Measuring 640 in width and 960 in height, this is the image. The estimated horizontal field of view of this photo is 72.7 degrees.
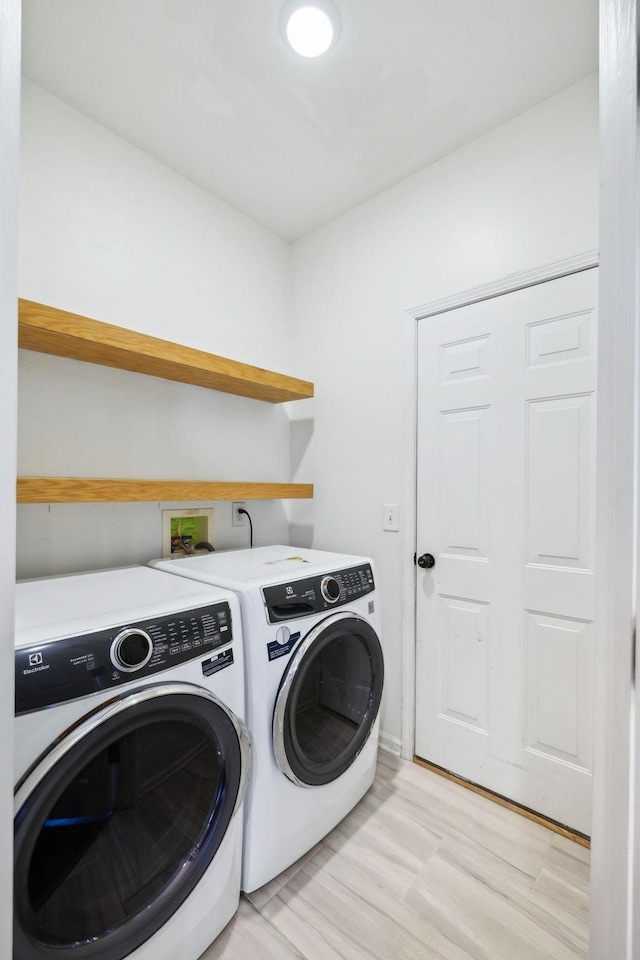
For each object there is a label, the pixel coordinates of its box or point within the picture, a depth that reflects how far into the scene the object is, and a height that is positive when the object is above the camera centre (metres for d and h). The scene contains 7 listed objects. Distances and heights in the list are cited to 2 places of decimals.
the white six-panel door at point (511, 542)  1.54 -0.25
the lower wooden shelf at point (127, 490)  1.36 -0.06
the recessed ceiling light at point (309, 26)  1.29 +1.38
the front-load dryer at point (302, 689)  1.27 -0.71
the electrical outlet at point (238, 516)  2.21 -0.21
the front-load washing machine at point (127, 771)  0.84 -0.67
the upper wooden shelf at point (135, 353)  1.36 +0.44
